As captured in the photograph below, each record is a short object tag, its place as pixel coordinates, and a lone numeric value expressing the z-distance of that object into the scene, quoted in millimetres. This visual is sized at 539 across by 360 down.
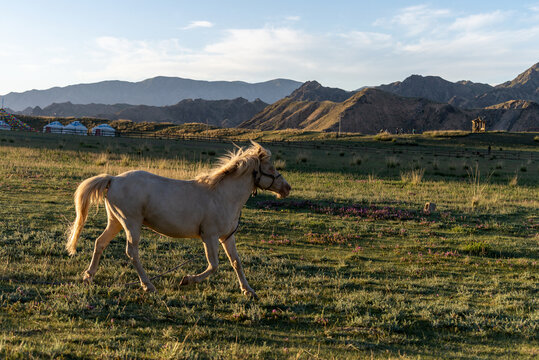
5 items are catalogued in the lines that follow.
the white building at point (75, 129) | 89700
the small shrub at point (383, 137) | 76944
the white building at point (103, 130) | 87381
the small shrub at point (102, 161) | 27917
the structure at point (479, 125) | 115931
